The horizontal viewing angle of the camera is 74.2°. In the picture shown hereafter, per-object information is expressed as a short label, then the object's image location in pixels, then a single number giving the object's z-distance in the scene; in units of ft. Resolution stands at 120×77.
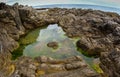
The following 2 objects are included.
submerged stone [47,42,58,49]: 31.12
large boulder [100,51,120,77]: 22.77
